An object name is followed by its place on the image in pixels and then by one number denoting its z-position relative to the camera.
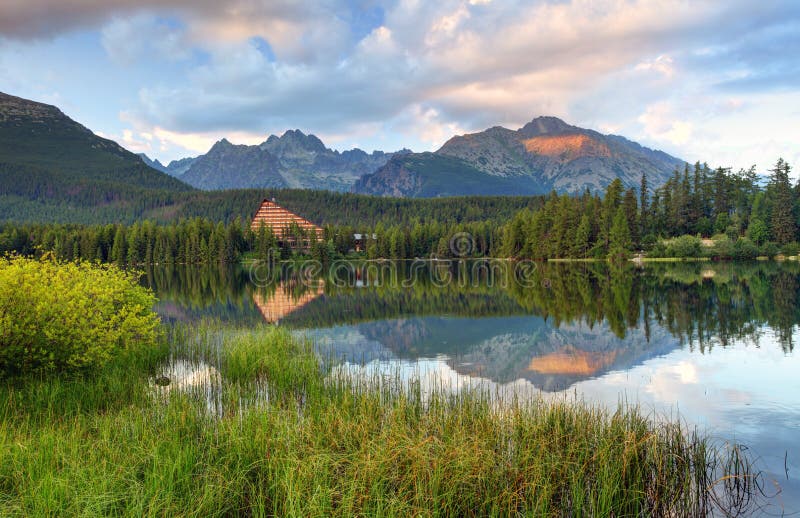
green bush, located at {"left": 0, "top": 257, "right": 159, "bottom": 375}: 15.59
